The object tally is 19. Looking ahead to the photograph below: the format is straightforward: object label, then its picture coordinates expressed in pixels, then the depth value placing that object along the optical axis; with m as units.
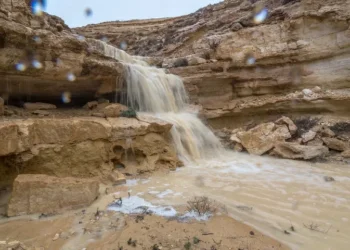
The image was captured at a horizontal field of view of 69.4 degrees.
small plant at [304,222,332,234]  2.63
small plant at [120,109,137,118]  5.93
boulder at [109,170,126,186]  4.50
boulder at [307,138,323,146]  6.74
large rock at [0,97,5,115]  4.79
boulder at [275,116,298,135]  7.20
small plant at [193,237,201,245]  2.36
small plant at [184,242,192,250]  2.26
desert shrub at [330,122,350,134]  6.92
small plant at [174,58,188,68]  9.38
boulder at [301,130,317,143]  6.83
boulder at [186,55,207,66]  9.02
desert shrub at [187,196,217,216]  3.04
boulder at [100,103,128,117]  5.70
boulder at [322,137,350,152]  6.45
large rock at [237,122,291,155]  7.04
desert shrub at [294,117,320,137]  7.25
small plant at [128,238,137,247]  2.36
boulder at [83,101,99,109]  6.52
